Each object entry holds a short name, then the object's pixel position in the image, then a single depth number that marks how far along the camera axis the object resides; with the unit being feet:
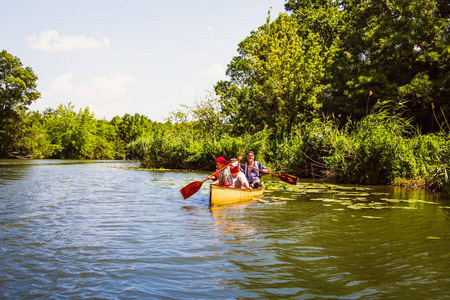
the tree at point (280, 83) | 88.43
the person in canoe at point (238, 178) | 35.55
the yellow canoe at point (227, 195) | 30.44
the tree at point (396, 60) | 68.85
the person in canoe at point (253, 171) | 38.73
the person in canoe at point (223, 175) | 33.42
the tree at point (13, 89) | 147.02
